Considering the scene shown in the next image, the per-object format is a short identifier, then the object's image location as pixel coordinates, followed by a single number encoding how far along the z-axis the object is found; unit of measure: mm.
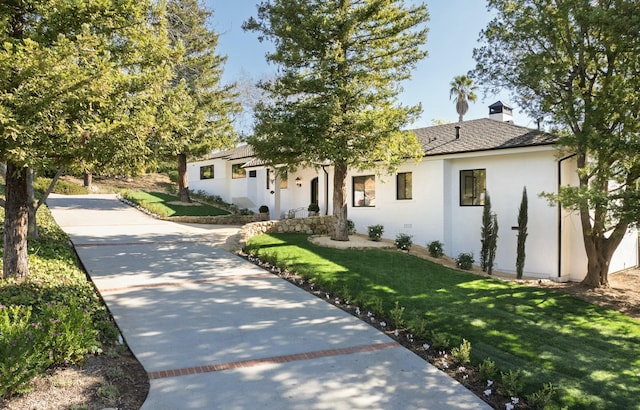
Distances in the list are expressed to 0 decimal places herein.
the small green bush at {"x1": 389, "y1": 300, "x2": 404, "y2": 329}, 6875
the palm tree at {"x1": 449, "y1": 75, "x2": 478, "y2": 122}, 37103
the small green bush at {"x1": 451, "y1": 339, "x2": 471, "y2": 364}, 5680
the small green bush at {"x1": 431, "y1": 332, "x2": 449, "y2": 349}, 6121
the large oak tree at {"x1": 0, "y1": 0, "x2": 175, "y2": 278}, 5461
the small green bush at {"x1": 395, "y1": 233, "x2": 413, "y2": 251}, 14102
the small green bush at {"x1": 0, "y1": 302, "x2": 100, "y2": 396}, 3932
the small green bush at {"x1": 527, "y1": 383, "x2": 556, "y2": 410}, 4598
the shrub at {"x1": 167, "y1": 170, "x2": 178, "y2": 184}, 39156
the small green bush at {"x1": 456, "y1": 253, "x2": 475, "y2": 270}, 12781
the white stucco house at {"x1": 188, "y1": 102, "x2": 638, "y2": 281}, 12830
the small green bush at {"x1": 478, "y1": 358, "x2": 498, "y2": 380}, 5238
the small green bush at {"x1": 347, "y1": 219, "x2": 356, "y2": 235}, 16953
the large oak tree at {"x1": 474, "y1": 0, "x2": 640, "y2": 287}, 8773
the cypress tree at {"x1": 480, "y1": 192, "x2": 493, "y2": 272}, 12938
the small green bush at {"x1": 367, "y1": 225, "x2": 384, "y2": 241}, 15734
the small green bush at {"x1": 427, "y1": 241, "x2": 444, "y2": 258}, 13773
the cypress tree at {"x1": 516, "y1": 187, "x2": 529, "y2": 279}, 12328
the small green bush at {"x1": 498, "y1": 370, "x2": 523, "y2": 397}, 4844
